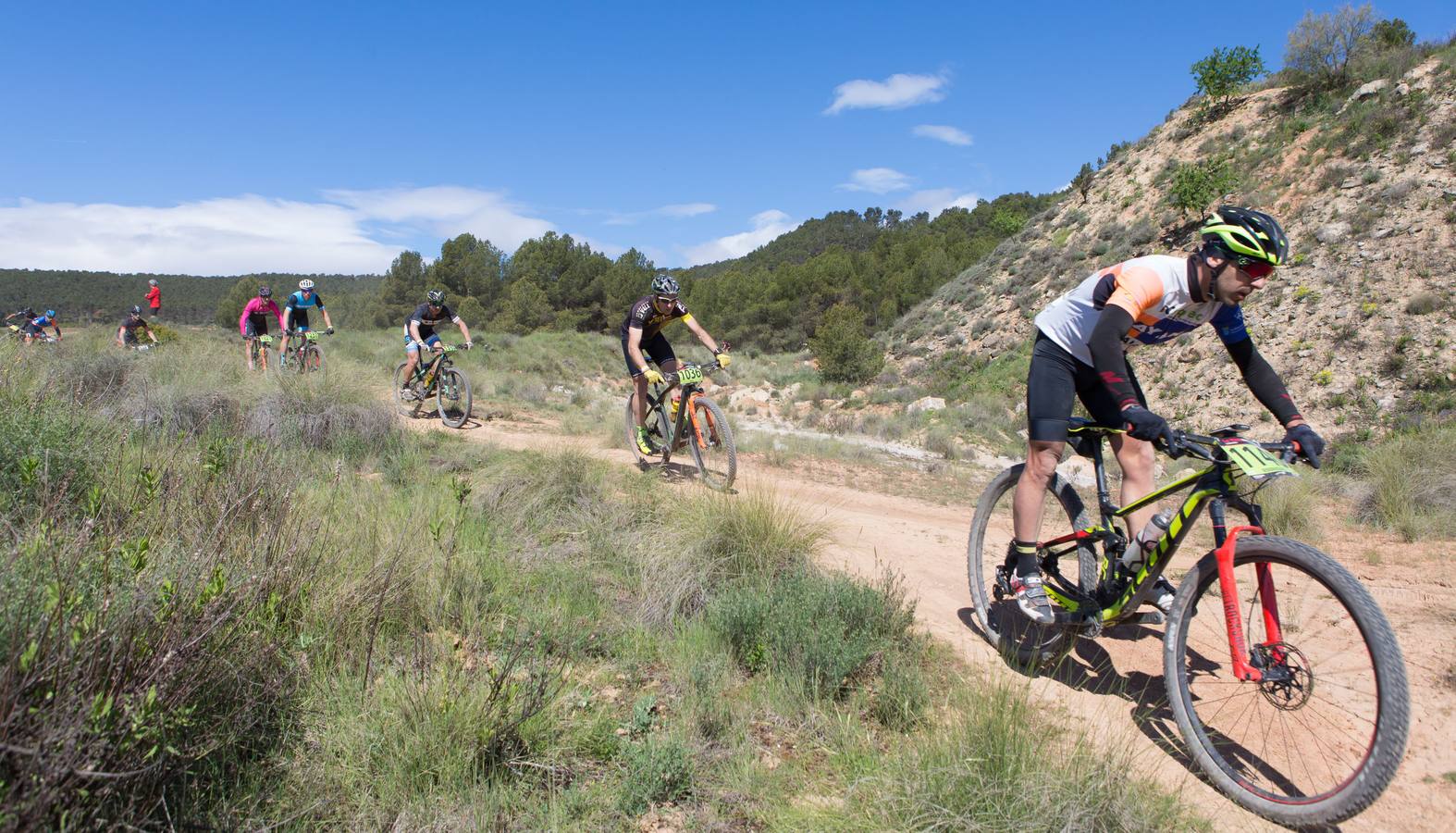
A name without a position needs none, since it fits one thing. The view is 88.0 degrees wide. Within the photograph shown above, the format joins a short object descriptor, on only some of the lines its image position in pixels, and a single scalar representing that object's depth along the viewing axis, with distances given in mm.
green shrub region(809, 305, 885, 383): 29141
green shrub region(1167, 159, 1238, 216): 24312
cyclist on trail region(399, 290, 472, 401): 11656
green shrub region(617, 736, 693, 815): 2762
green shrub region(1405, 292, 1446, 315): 16250
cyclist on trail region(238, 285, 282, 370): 13594
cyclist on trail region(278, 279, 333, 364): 13116
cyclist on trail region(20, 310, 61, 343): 20156
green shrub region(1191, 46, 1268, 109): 29375
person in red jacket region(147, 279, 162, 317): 20453
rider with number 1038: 7633
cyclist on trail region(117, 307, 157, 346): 16562
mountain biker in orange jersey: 3088
